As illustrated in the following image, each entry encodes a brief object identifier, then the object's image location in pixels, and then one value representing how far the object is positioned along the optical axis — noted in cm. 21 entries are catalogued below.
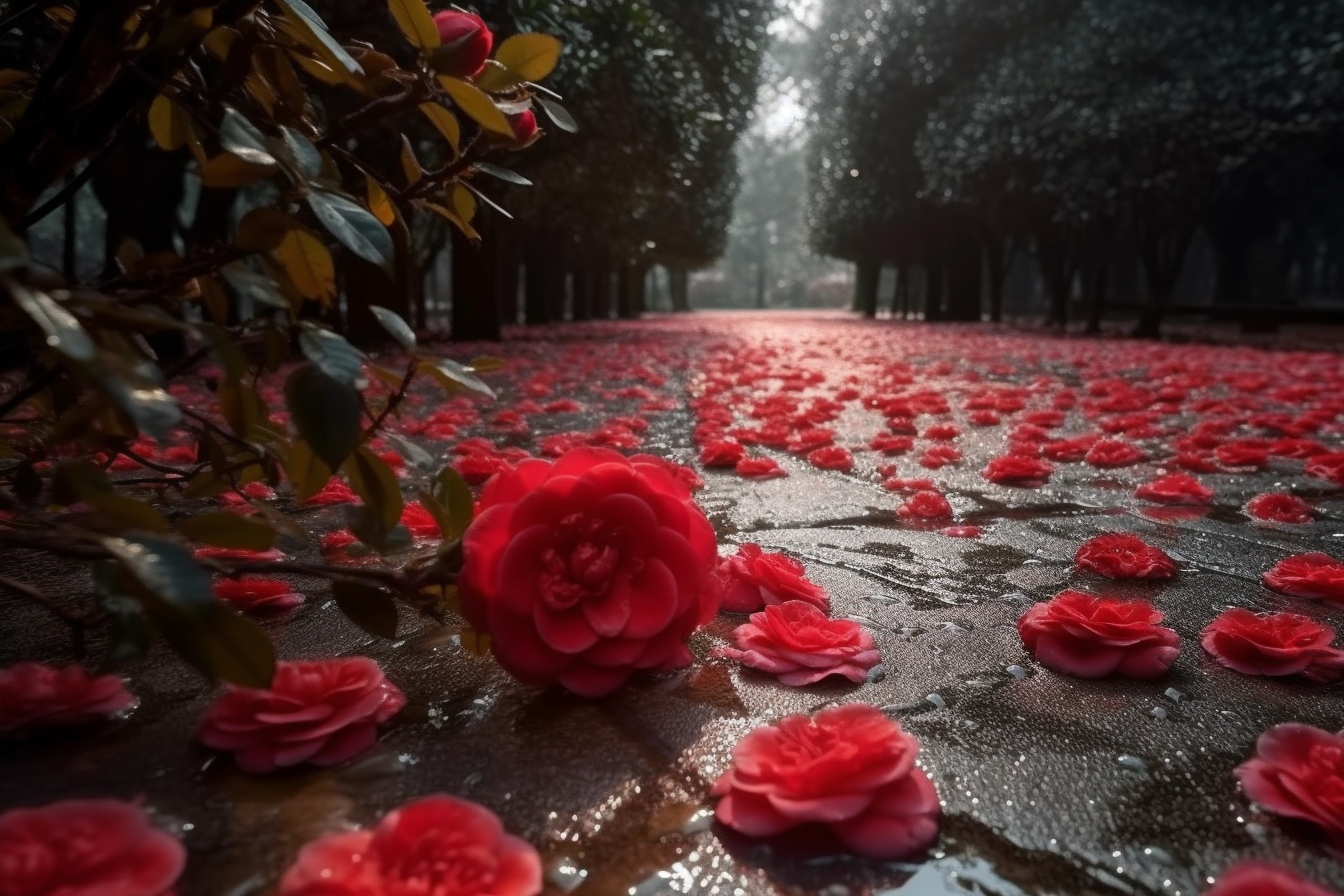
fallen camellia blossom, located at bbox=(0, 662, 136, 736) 39
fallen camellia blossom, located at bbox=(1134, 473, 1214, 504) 96
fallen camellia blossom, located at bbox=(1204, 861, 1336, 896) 27
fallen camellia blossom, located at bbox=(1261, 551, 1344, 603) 62
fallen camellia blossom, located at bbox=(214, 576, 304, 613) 56
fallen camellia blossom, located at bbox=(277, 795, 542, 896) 27
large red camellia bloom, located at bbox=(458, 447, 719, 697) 39
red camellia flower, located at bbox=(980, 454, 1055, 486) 106
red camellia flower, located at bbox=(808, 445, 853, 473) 116
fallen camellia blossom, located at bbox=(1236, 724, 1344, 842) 33
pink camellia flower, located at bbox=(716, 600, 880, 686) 48
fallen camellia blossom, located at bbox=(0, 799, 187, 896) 26
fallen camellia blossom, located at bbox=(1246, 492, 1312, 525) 90
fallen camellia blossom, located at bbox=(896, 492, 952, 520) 90
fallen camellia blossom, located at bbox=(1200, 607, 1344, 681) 48
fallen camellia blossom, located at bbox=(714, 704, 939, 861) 32
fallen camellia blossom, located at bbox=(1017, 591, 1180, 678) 49
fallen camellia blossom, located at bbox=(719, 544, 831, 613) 58
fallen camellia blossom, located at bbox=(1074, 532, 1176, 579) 68
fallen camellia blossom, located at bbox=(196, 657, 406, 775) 37
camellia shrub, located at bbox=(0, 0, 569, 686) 27
